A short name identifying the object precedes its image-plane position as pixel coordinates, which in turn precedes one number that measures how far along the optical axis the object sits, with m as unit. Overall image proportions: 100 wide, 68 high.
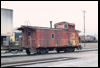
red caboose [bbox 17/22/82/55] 22.11
